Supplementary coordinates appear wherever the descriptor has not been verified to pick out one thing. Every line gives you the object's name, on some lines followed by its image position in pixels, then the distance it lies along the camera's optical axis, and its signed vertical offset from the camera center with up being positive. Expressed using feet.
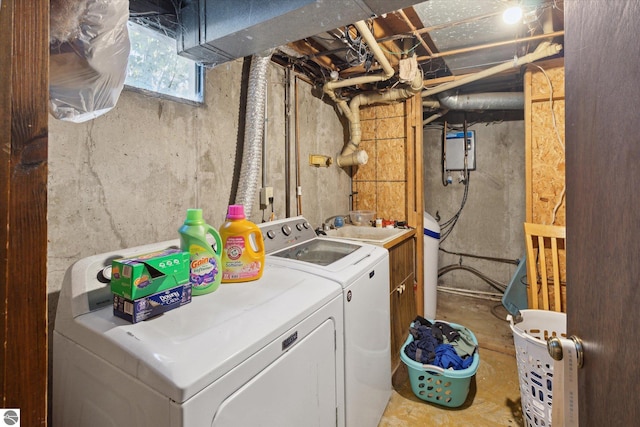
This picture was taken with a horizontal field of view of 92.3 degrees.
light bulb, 5.76 +3.76
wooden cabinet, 7.37 -2.11
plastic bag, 2.55 +1.31
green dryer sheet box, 2.69 -0.56
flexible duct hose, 5.74 +1.59
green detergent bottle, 3.38 -0.47
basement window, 4.66 +2.41
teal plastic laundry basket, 6.11 -3.49
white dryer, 2.18 -1.18
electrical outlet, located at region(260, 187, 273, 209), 6.91 +0.41
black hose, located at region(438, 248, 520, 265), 11.79 -1.83
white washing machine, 4.28 -1.27
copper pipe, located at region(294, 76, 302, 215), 7.97 +1.83
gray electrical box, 12.09 +2.48
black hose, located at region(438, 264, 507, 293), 12.03 -2.50
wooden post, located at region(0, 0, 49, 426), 1.33 +0.05
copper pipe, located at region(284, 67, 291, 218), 7.69 +1.83
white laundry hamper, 4.86 -2.69
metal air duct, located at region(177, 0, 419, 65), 3.95 +2.64
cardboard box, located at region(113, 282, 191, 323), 2.69 -0.83
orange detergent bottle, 3.85 -0.48
